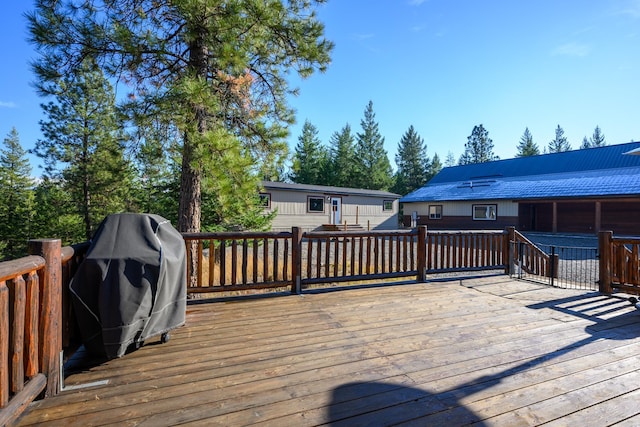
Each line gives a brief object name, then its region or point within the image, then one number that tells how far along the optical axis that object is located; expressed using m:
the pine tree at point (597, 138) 57.08
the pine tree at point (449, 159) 61.94
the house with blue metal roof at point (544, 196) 17.36
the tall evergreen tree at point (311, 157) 35.28
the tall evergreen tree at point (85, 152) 13.12
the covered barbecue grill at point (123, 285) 2.23
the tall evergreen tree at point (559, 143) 55.67
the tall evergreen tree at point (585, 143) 57.86
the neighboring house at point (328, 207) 18.64
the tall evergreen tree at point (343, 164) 35.31
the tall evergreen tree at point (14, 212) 16.62
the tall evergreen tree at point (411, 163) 42.97
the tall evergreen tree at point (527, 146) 49.33
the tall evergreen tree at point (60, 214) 13.98
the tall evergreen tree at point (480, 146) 52.12
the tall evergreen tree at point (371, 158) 35.81
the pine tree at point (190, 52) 4.50
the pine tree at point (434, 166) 43.19
